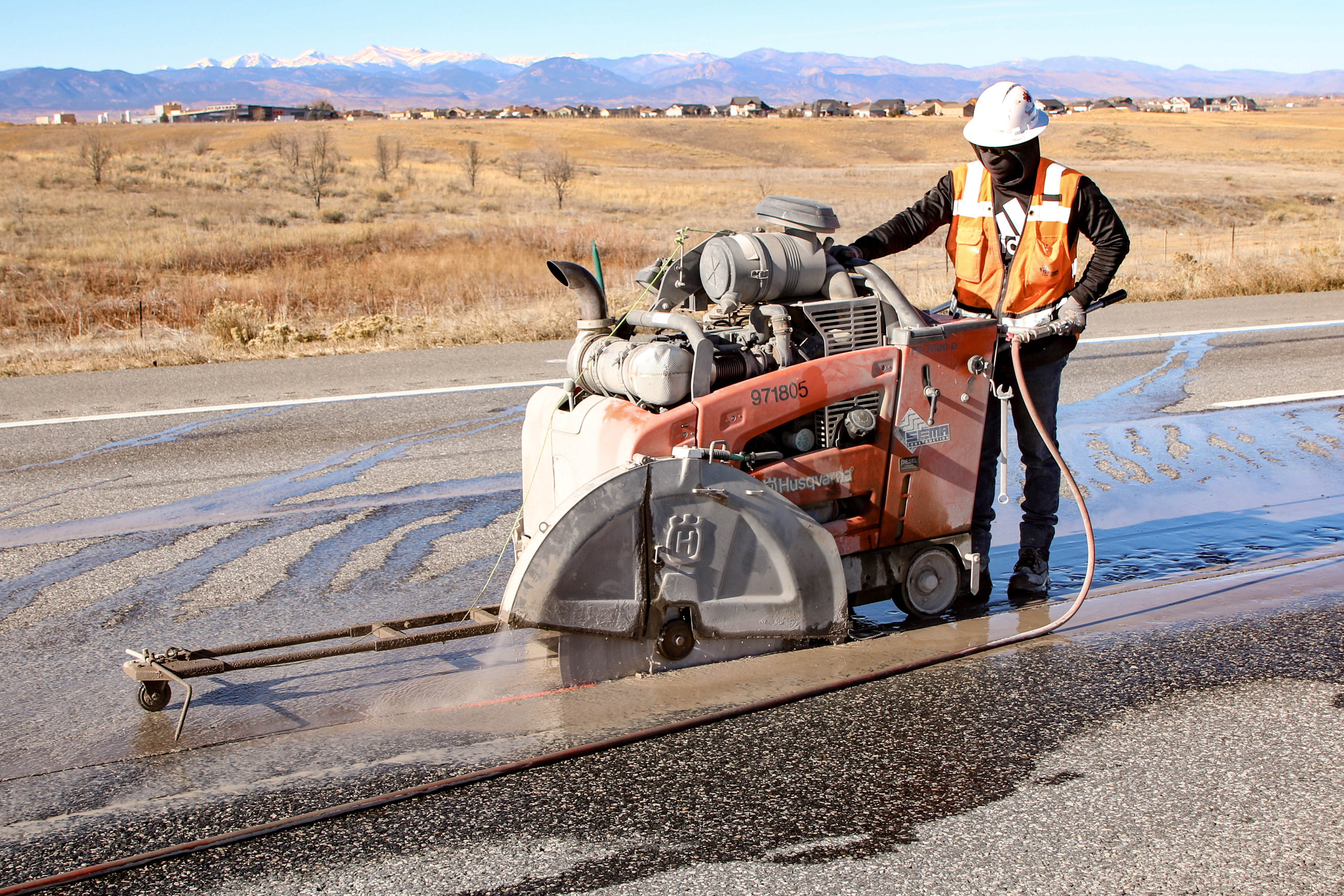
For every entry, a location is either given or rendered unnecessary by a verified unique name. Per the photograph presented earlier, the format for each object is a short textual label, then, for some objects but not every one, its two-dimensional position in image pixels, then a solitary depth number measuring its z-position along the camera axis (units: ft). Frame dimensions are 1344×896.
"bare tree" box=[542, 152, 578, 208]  153.79
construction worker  13.92
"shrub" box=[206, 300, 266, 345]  43.65
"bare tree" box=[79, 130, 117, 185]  144.66
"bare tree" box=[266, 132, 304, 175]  176.76
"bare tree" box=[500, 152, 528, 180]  201.83
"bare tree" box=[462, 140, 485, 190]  170.40
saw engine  11.35
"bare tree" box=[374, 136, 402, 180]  173.47
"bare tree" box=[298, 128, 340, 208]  143.74
